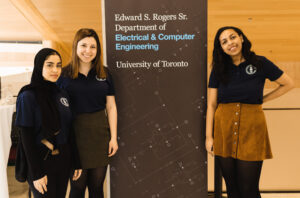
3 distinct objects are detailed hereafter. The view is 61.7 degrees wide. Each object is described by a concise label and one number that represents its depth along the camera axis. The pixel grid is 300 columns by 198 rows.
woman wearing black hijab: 1.38
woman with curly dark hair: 1.65
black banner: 2.00
